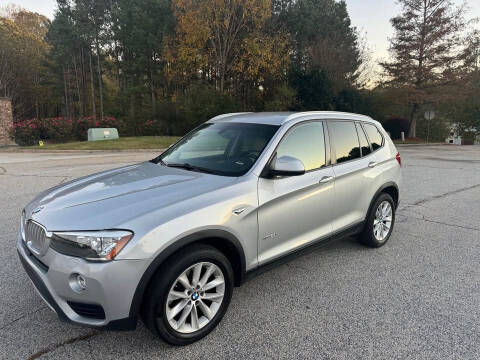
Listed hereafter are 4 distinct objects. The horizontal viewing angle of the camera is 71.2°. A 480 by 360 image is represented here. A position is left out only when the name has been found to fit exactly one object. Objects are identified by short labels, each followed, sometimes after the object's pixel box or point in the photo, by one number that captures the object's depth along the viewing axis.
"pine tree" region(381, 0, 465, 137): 30.69
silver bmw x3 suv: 2.14
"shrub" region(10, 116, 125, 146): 23.28
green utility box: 22.05
